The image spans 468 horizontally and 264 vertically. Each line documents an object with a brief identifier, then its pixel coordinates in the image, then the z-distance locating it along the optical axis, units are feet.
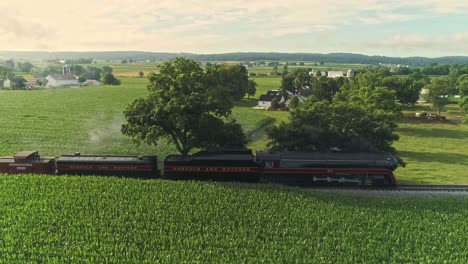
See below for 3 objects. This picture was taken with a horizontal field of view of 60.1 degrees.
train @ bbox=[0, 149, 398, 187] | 94.68
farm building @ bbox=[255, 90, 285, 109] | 289.74
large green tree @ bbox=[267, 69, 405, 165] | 111.96
